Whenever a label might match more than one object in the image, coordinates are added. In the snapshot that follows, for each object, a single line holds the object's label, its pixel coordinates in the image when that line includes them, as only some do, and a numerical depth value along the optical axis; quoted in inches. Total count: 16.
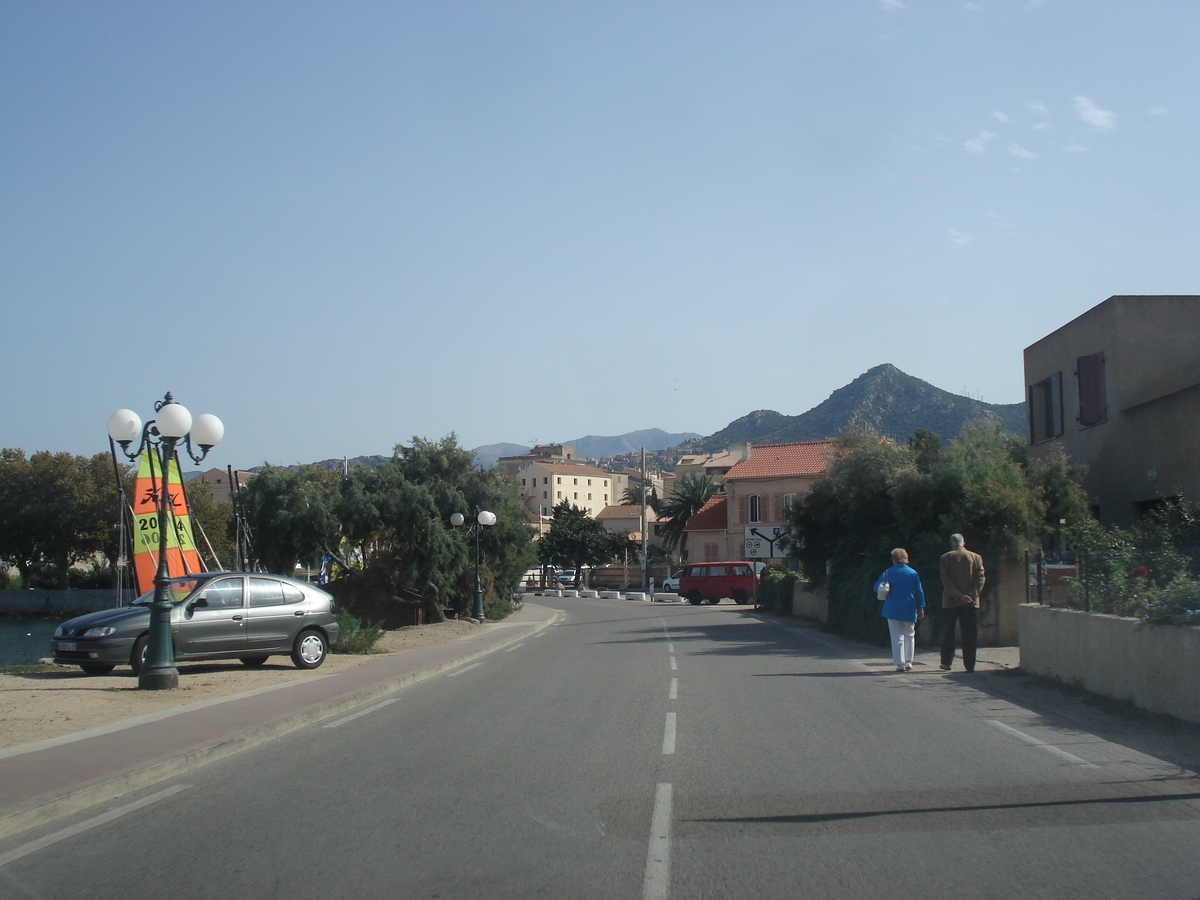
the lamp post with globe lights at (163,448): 492.1
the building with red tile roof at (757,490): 2493.8
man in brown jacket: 536.1
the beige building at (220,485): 4785.9
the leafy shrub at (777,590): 1337.4
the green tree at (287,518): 1242.0
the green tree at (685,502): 2864.2
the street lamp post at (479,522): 1107.9
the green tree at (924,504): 705.6
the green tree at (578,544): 3243.1
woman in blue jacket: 553.0
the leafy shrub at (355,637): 758.5
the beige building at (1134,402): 807.7
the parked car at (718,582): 1897.1
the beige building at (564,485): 6117.1
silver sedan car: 544.7
